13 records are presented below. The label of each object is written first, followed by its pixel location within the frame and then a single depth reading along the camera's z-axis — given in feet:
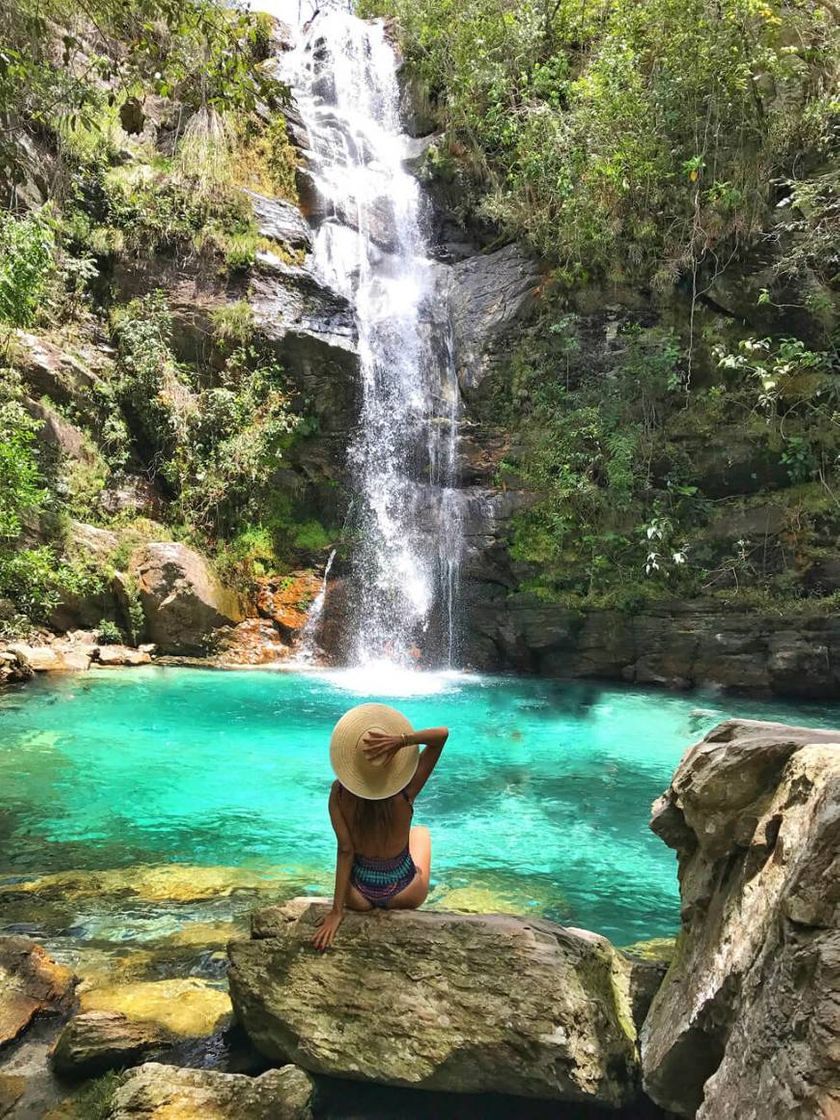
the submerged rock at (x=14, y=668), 33.09
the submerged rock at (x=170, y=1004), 10.23
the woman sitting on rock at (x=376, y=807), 9.87
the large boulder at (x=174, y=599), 42.24
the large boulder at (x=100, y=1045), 9.14
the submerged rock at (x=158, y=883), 14.78
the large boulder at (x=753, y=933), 5.61
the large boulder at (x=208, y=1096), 8.04
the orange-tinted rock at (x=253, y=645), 44.47
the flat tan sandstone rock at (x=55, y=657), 36.42
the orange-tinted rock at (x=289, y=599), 48.06
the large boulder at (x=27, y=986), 10.03
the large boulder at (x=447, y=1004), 8.68
